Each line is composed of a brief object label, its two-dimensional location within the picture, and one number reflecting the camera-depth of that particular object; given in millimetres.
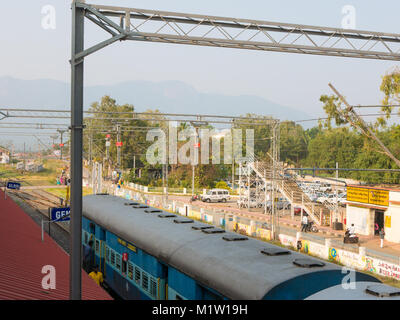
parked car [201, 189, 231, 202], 50656
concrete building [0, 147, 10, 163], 120562
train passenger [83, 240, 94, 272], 15523
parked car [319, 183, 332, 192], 56356
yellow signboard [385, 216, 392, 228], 27641
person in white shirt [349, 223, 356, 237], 26312
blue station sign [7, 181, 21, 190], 28780
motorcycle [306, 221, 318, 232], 31453
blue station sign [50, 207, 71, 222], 13994
